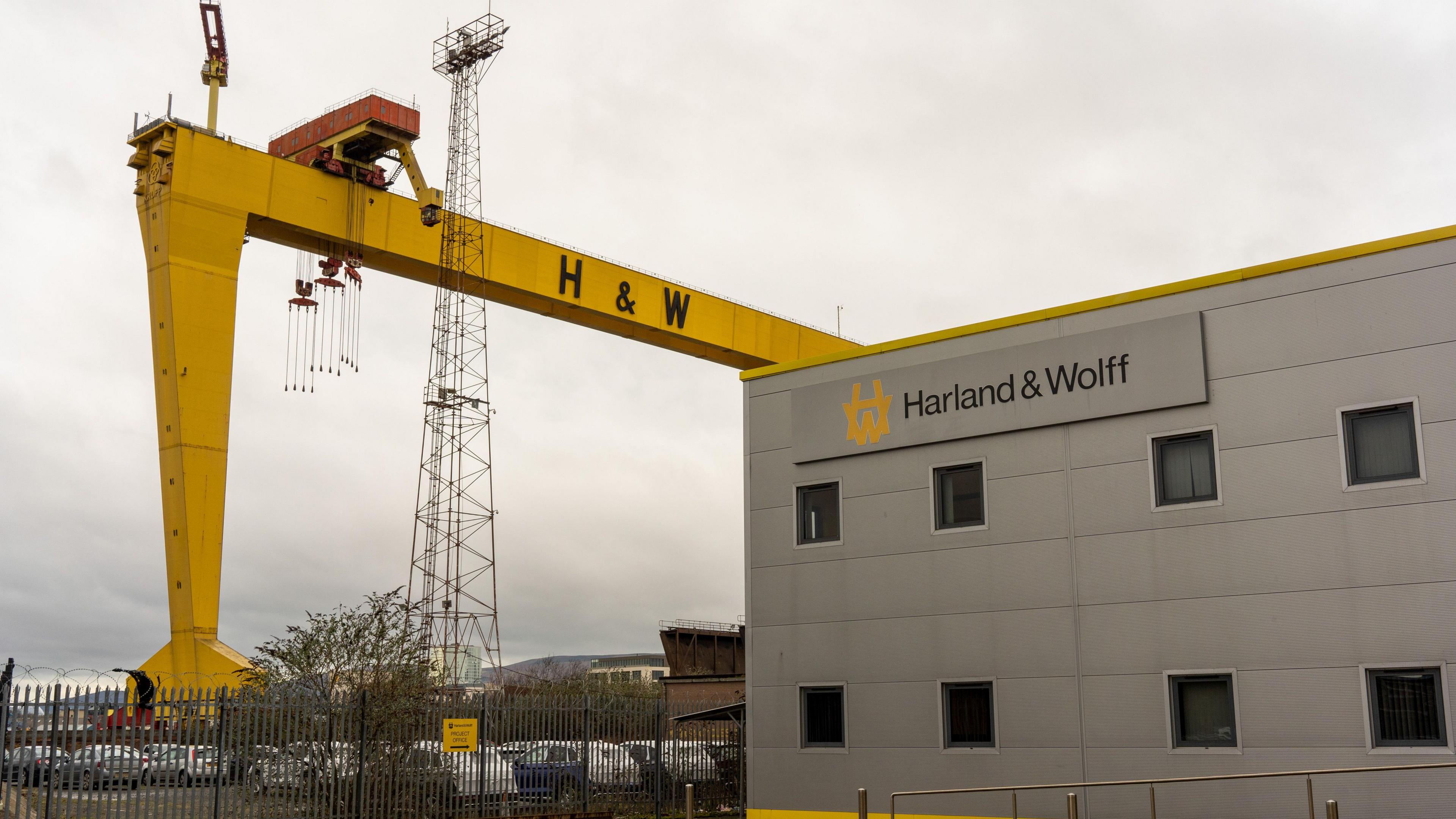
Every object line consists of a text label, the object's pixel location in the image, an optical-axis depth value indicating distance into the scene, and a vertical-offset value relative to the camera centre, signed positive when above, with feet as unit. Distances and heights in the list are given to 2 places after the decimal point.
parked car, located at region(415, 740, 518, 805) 70.95 -6.28
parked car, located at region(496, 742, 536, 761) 73.87 -5.05
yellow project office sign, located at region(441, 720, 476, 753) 70.79 -3.95
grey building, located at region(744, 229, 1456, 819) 49.96 +4.81
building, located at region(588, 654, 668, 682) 441.27 -1.21
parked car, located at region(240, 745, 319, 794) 61.67 -5.19
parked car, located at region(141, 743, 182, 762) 56.34 -3.81
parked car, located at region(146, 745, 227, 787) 57.00 -4.55
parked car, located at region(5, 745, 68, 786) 52.34 -4.14
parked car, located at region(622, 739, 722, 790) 81.71 -6.56
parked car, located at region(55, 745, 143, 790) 53.26 -4.41
